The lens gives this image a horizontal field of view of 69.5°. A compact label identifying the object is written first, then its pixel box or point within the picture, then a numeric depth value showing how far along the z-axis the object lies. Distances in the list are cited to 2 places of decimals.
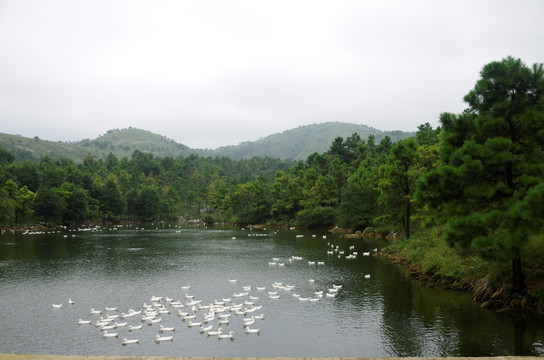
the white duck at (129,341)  18.12
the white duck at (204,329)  19.56
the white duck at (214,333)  19.09
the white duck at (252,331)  19.45
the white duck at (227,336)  18.70
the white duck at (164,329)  19.73
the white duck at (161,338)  18.31
